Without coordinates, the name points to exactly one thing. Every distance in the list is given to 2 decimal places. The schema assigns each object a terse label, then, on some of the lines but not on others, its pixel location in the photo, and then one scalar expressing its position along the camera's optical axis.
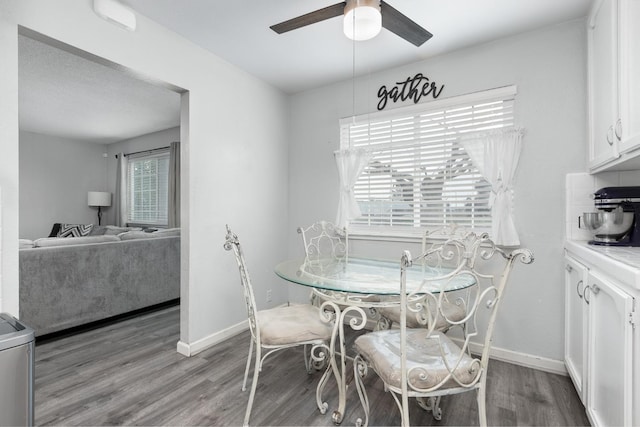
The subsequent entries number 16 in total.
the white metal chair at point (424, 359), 1.28
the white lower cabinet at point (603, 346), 1.13
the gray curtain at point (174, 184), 5.14
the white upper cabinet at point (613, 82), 1.46
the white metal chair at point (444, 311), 1.96
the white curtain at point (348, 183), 3.12
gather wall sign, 2.75
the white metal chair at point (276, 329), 1.74
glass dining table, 1.56
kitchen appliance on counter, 1.82
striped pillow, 5.54
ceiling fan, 1.57
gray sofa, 2.77
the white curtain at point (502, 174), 2.34
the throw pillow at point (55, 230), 5.73
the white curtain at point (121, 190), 6.14
